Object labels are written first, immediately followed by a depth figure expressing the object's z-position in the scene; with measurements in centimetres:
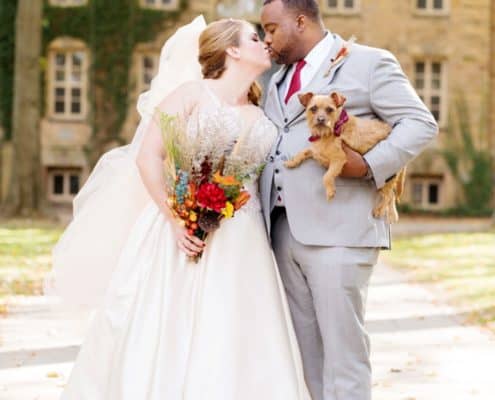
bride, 466
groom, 445
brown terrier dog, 425
